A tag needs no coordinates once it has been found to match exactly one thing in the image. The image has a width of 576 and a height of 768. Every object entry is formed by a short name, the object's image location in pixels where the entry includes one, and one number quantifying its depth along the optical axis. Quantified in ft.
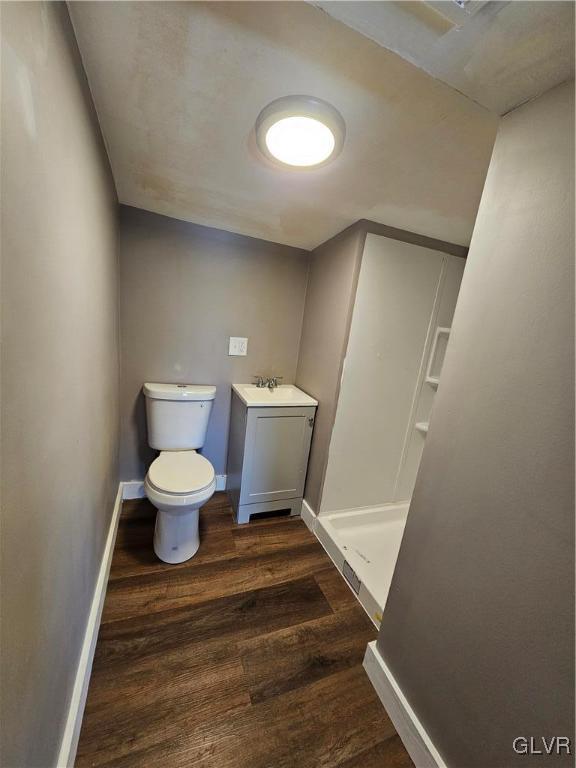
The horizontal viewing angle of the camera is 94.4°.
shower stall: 5.14
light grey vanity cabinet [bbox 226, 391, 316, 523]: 5.65
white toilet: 4.51
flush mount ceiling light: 2.58
